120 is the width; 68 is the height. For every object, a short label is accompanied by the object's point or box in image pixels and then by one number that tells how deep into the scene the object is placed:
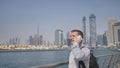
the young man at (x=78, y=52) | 2.25
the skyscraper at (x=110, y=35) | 188.62
